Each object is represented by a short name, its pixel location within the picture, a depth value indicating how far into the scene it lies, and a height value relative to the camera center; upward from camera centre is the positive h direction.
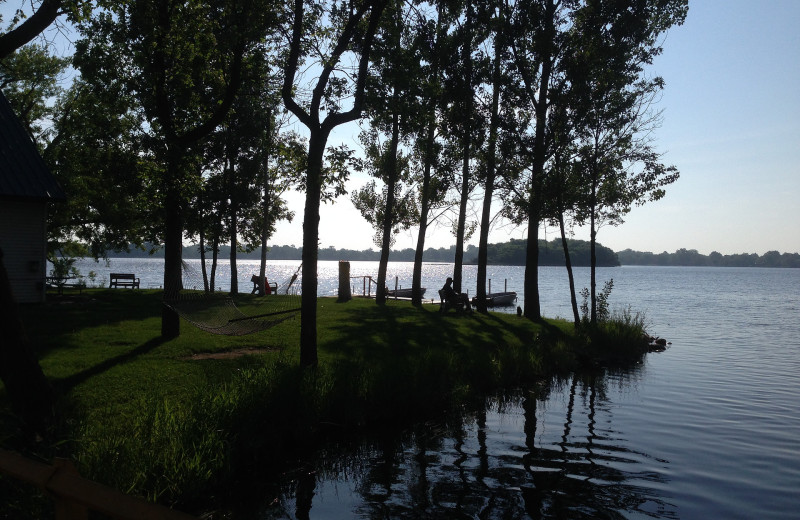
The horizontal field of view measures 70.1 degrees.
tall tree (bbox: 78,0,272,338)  12.98 +4.65
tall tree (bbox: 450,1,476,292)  15.25 +5.01
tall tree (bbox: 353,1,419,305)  11.25 +3.79
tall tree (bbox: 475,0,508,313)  19.72 +6.45
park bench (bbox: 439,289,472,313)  24.56 -1.68
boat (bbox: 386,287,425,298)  39.37 -2.09
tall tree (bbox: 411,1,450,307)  11.75 +4.87
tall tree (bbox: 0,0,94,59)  7.49 +3.10
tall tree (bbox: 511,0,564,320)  19.81 +7.38
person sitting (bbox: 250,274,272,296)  32.28 -1.42
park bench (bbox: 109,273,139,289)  33.16 -1.35
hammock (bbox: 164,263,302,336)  12.31 -1.31
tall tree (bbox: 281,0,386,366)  11.18 +3.04
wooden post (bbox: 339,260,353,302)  28.85 -1.00
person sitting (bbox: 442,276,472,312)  24.58 -1.38
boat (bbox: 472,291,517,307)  46.41 -2.71
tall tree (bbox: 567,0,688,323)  19.66 +6.55
